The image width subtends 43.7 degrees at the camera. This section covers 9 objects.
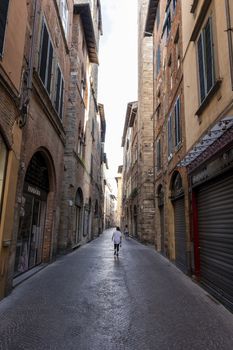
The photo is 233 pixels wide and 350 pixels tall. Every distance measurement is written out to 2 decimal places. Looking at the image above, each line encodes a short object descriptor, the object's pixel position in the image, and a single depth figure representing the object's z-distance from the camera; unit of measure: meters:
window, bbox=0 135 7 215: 6.13
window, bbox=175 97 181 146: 11.14
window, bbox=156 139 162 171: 16.85
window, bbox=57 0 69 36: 12.46
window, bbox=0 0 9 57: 5.64
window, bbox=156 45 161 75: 17.33
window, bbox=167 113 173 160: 12.89
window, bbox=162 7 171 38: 14.03
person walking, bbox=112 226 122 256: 13.85
